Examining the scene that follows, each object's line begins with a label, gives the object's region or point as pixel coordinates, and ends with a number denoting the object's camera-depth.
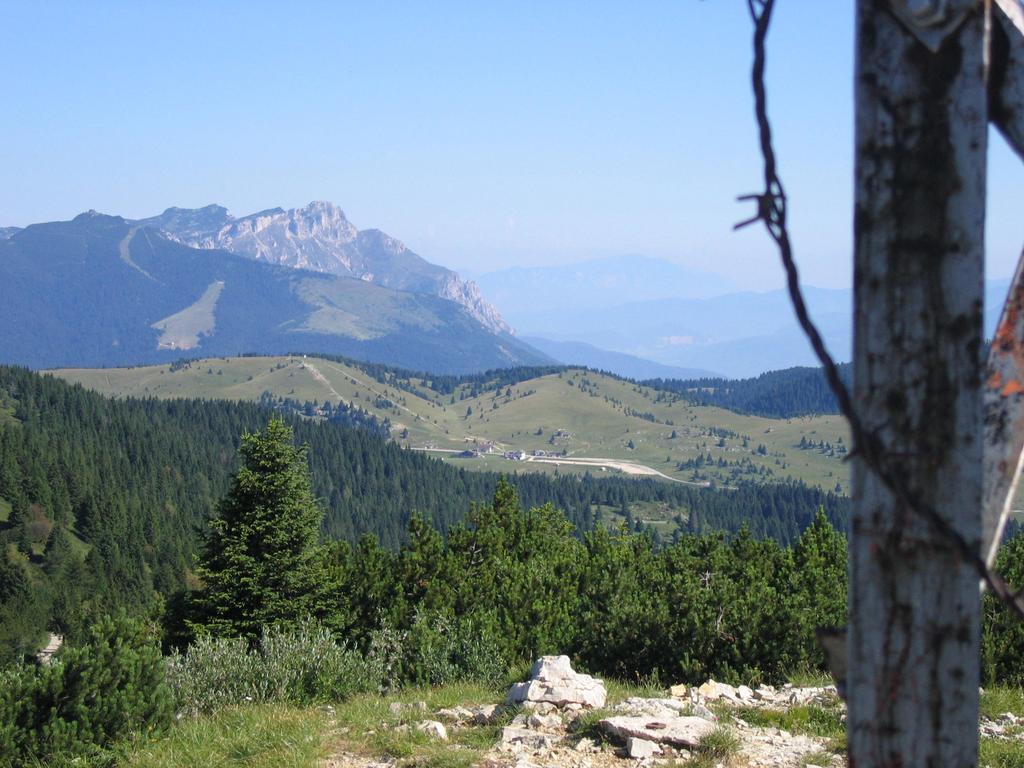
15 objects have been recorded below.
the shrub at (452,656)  13.30
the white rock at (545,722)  9.23
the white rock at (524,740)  8.62
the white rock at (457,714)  10.06
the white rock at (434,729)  9.20
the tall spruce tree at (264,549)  26.36
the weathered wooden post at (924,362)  2.68
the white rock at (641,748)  8.19
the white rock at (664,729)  8.44
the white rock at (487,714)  9.81
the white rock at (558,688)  9.94
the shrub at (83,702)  9.64
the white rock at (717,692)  10.70
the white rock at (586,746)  8.43
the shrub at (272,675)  11.74
